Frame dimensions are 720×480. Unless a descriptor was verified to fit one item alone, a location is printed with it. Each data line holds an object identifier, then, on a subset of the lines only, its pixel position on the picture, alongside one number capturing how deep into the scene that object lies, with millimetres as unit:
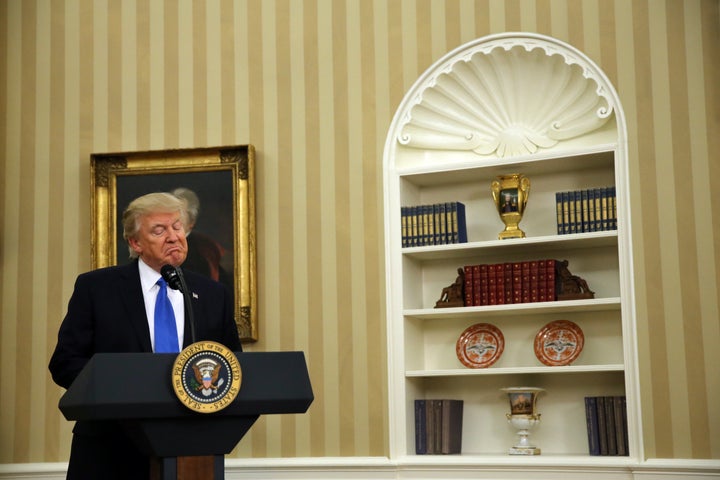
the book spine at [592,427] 4754
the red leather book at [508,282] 4988
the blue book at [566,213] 4887
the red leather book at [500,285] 4996
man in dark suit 2969
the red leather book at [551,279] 4914
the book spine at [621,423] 4695
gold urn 5008
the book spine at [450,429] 5027
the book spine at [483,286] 5023
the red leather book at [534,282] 4938
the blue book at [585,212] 4848
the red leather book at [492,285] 5008
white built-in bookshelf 4930
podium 2494
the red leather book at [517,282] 4963
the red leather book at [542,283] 4926
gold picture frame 5246
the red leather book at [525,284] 4953
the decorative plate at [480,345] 5121
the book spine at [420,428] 5066
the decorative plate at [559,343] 4963
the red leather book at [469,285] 5055
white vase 4887
